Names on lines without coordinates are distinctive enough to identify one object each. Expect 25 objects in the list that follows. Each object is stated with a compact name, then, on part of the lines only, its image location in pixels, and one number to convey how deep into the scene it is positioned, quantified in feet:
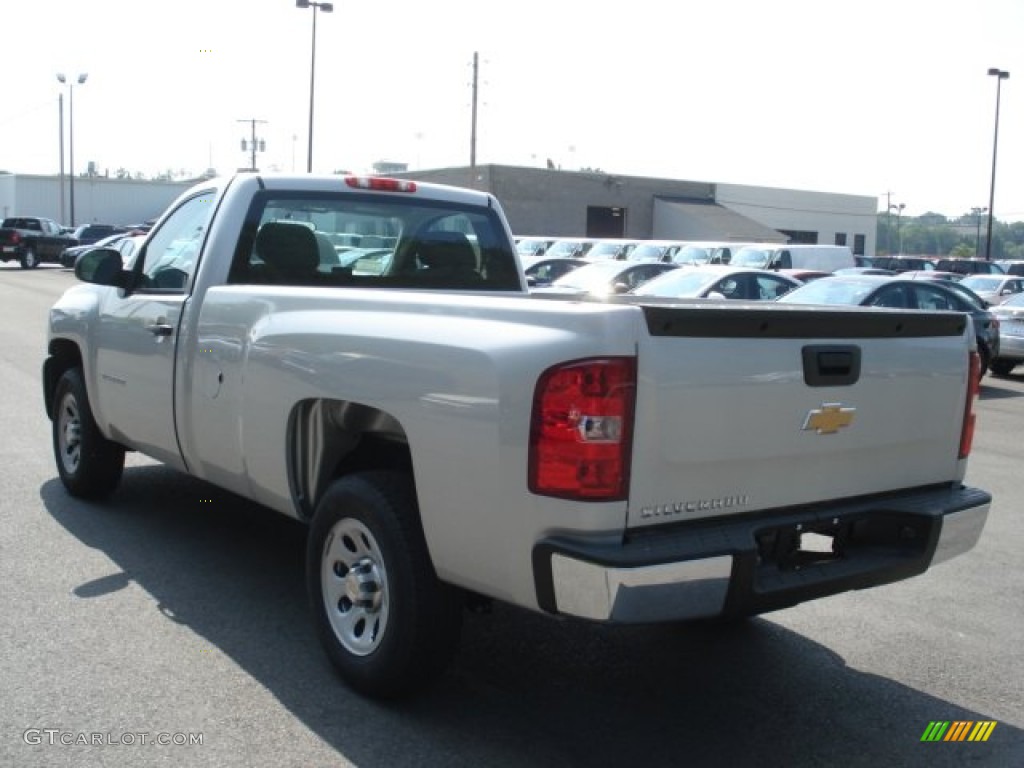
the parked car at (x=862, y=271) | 93.73
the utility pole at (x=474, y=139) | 174.49
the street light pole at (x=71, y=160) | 219.00
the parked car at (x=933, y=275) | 95.50
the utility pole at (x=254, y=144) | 173.32
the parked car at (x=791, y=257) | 98.22
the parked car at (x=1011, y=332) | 59.57
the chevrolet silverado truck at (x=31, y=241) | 146.00
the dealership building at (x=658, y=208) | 184.55
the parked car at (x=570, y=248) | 115.85
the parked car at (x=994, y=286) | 89.66
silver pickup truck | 11.53
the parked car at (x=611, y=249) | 114.62
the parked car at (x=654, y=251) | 109.29
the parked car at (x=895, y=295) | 52.85
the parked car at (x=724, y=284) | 59.67
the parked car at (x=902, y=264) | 141.69
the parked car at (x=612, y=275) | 71.52
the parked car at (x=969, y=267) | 139.86
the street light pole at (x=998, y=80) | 166.20
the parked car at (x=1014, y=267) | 132.92
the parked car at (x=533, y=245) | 120.45
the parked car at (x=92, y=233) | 157.69
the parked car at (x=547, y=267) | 82.94
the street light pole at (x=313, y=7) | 134.21
